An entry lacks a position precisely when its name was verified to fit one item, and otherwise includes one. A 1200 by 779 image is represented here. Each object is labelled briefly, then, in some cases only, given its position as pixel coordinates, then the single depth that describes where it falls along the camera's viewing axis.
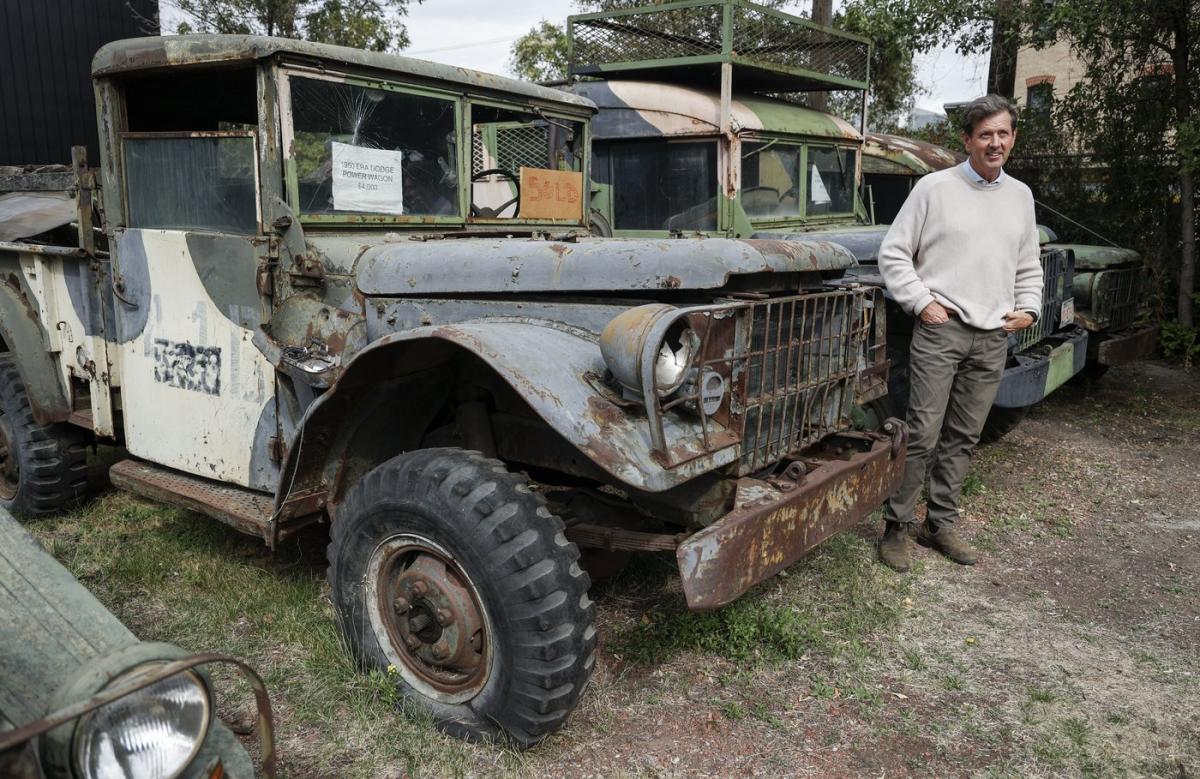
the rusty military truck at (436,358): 2.33
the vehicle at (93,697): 1.28
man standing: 3.55
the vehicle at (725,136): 5.94
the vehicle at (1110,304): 6.02
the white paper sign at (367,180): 3.09
